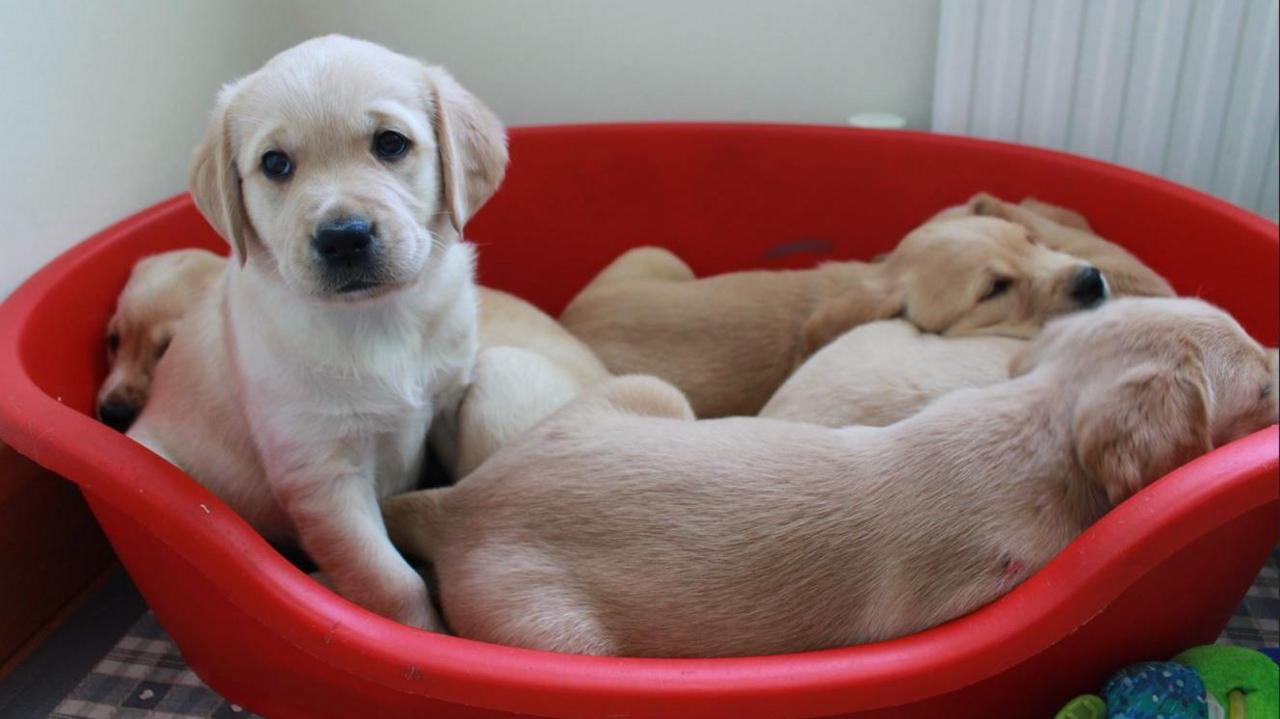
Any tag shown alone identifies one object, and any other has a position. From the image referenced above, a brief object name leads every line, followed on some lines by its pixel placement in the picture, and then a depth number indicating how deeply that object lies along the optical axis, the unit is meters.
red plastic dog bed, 0.81
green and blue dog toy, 0.84
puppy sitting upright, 0.86
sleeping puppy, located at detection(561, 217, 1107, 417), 1.07
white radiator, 1.17
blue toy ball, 0.83
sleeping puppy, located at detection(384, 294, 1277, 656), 0.85
